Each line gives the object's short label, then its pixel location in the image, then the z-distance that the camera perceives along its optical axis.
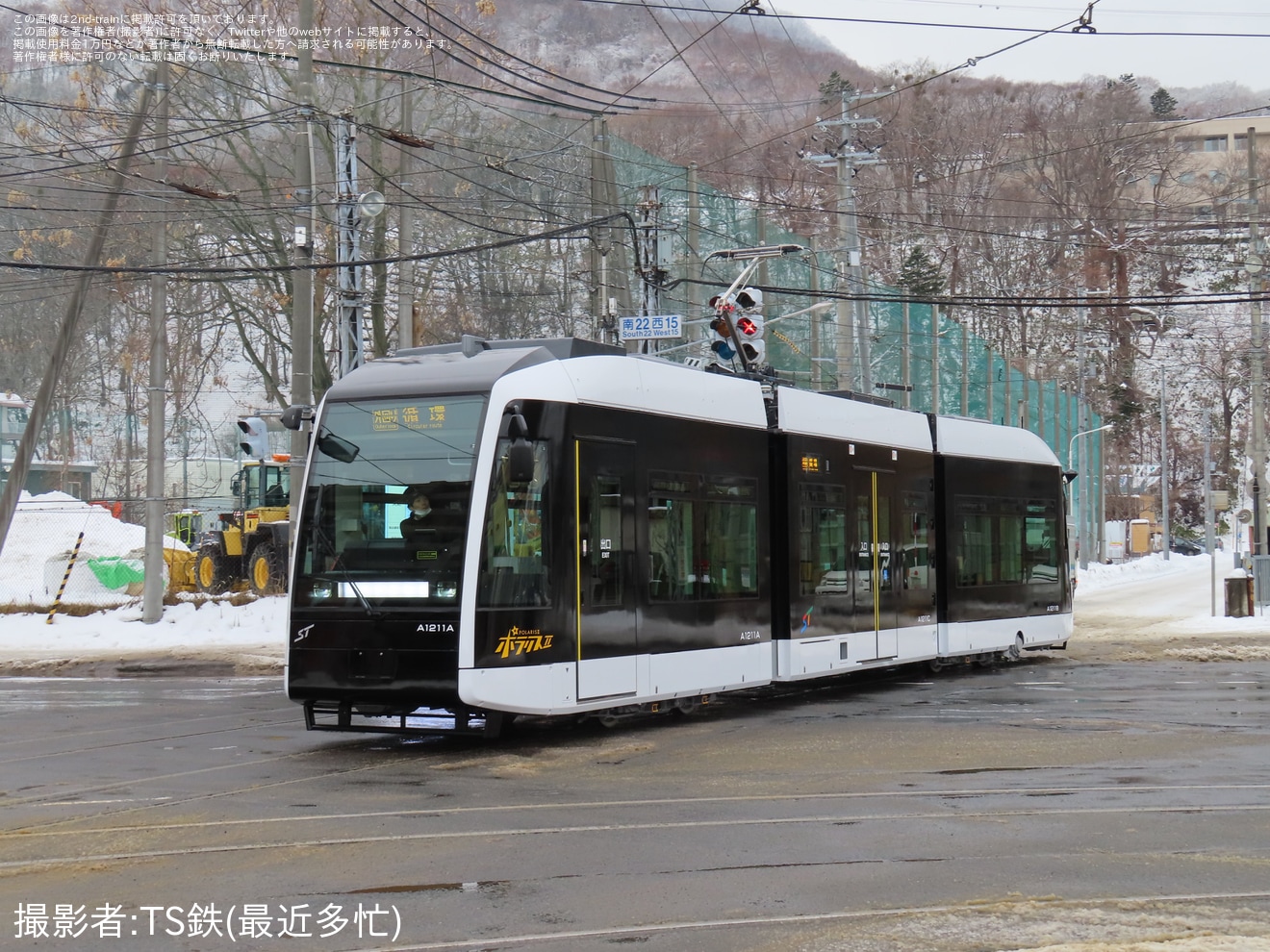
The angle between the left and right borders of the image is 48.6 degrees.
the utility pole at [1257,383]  29.55
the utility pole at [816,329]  40.25
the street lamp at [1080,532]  59.34
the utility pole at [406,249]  32.16
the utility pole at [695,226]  31.72
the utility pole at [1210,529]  28.99
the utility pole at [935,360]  45.03
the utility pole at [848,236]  31.25
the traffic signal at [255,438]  23.48
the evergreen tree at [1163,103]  53.88
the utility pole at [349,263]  20.47
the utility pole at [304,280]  21.06
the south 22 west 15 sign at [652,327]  22.80
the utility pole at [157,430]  24.25
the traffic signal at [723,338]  23.16
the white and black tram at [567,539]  10.96
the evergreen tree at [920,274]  57.25
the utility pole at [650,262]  25.16
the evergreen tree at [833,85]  66.31
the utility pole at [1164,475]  61.97
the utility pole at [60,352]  22.89
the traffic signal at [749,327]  22.83
